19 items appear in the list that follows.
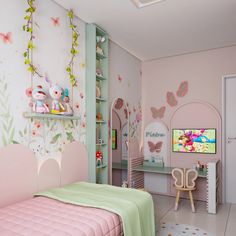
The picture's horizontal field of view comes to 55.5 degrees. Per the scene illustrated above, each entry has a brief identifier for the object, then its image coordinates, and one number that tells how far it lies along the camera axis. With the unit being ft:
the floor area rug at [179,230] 8.20
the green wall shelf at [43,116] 6.47
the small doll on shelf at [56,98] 7.19
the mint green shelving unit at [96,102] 8.94
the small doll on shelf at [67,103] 7.69
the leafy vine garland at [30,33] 6.59
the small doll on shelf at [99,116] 9.60
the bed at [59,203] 4.60
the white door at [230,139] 11.80
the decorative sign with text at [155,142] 13.34
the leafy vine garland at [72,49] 8.20
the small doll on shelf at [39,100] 6.66
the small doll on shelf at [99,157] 9.45
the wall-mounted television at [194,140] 12.11
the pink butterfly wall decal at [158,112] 13.64
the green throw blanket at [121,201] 5.48
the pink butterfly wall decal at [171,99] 13.32
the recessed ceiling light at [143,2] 7.70
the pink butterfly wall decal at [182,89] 13.02
